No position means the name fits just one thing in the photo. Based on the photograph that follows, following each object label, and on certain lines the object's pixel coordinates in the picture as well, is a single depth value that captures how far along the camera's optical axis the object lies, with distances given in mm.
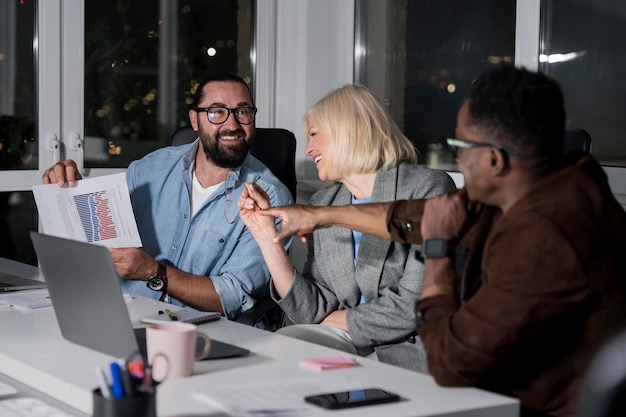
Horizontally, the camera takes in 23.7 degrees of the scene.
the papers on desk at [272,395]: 2373
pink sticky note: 2638
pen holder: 2248
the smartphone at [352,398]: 2408
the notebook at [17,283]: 3449
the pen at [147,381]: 2277
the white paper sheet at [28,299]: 3190
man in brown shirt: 2461
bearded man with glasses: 3677
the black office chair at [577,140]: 3312
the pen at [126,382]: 2266
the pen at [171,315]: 3039
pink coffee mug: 2539
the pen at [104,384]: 2268
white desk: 2425
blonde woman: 3440
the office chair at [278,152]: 4078
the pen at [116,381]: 2263
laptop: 2617
